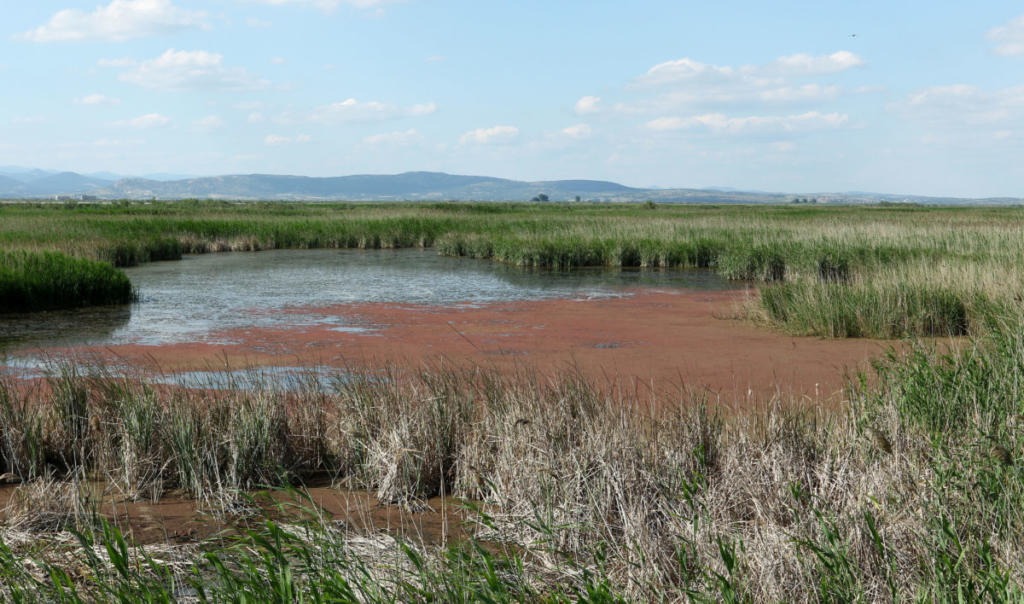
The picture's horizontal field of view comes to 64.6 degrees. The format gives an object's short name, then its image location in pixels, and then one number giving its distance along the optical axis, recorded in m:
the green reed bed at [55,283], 14.63
